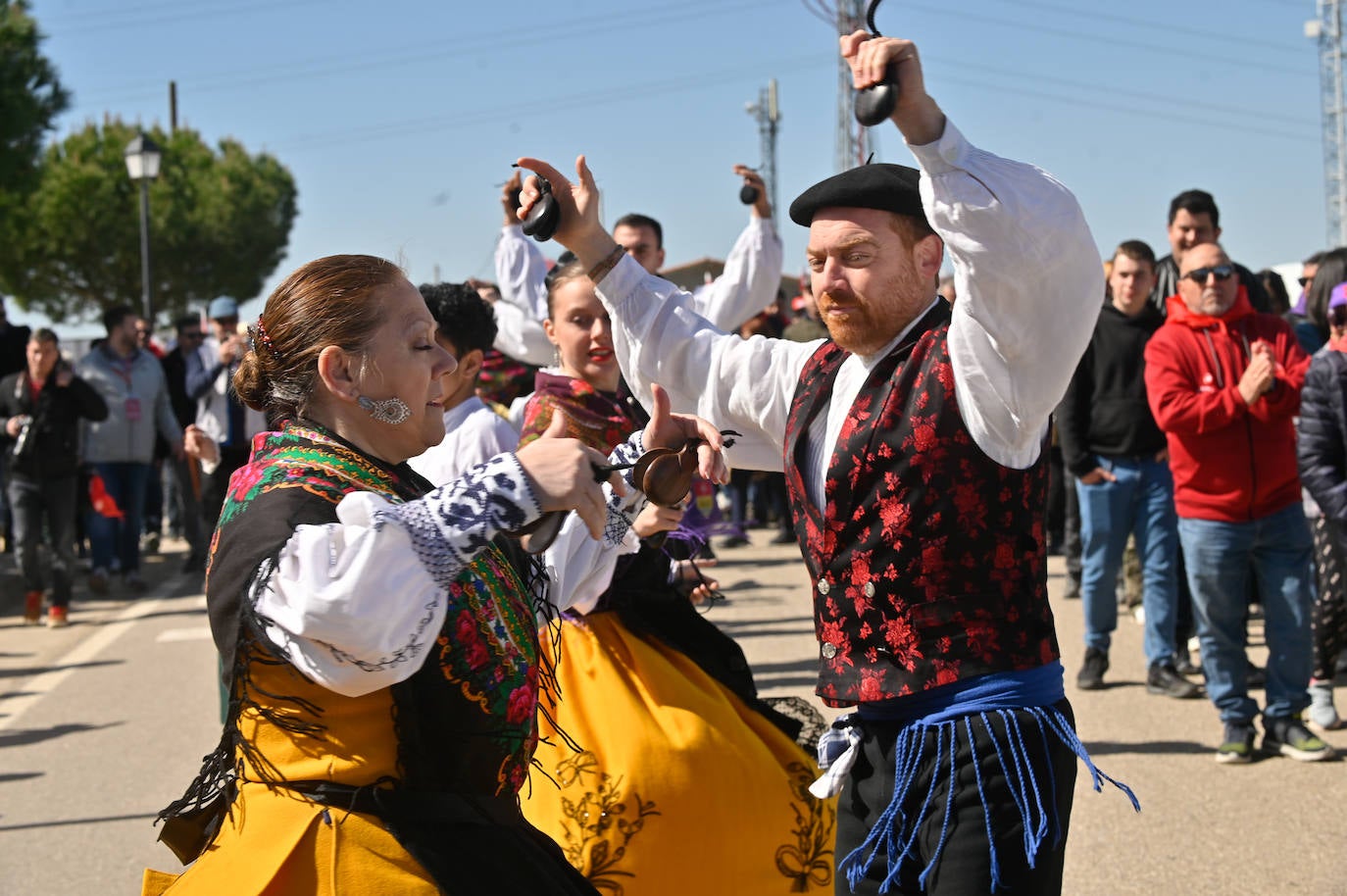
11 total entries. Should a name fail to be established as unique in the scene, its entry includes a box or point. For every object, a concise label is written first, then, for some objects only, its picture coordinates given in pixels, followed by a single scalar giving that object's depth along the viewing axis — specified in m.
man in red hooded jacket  6.12
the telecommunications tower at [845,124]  26.23
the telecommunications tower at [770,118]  44.12
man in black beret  2.58
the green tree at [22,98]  23.58
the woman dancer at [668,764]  3.97
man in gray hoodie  12.39
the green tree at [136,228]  41.66
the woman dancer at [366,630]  2.24
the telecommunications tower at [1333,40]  47.12
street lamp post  17.72
